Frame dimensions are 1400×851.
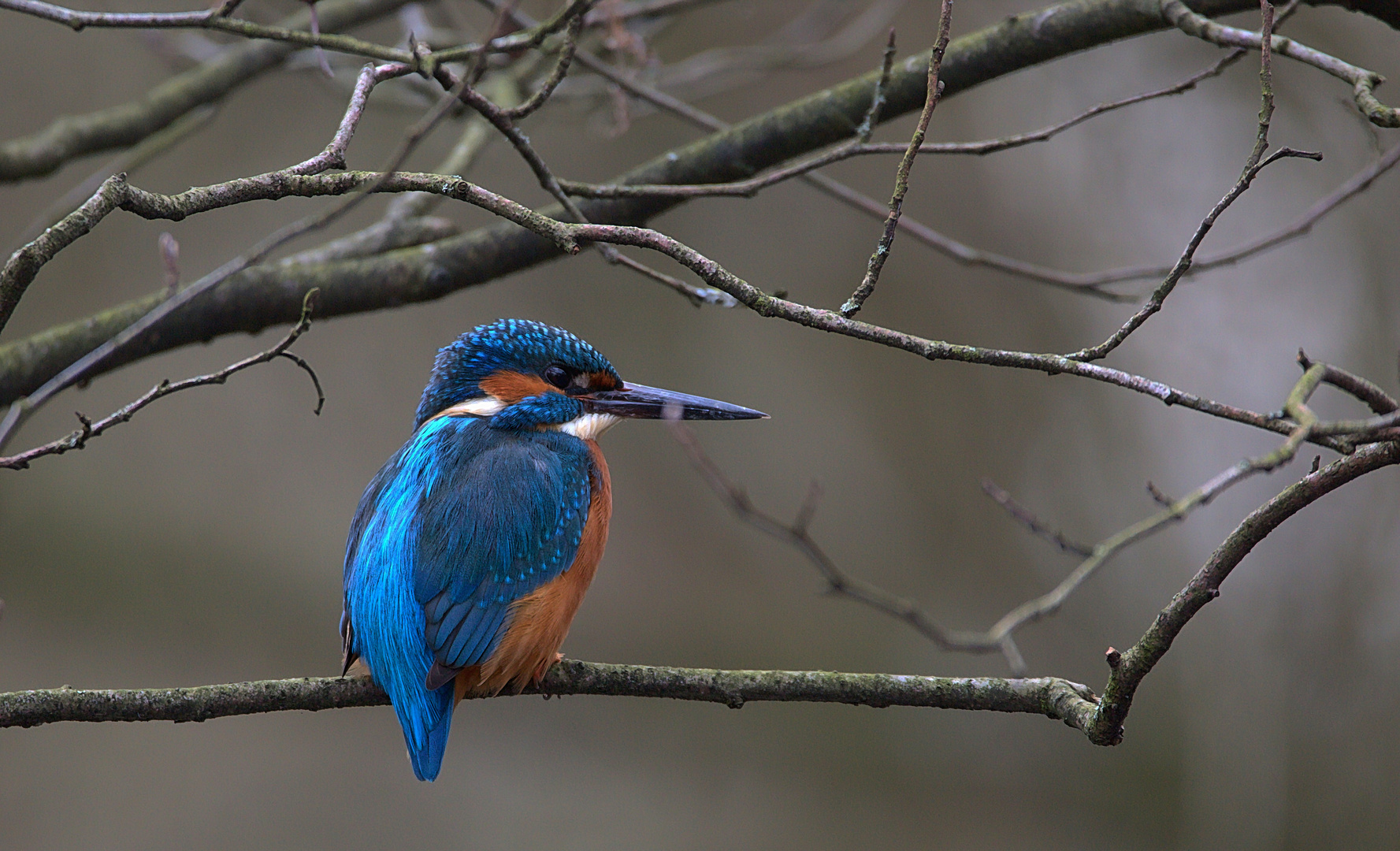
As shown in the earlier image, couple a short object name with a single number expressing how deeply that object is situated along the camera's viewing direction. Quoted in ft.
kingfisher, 13.69
